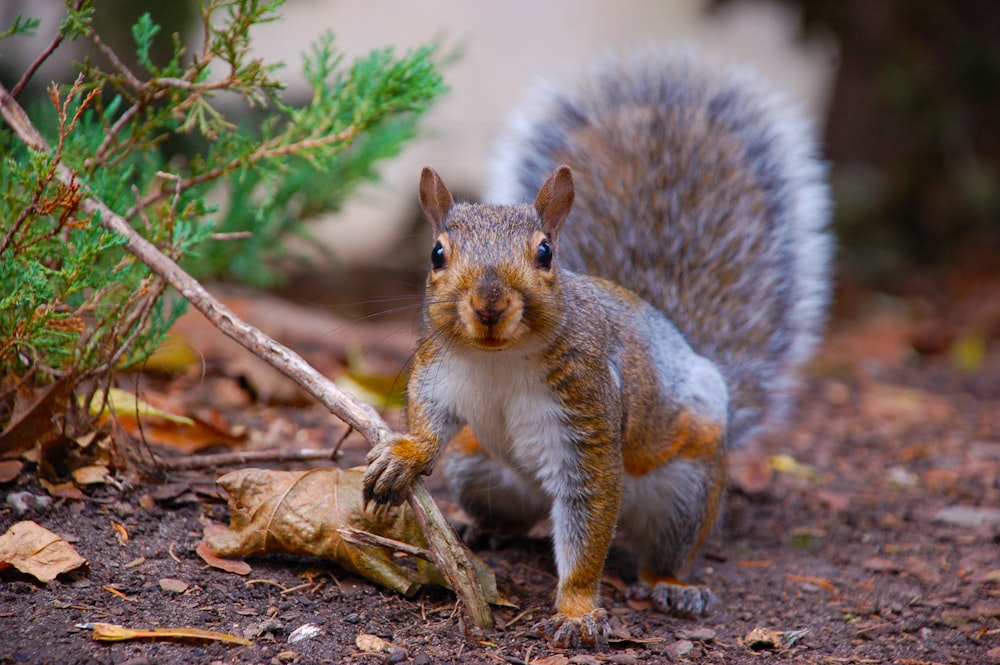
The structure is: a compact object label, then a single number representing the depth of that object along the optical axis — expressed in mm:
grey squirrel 4367
